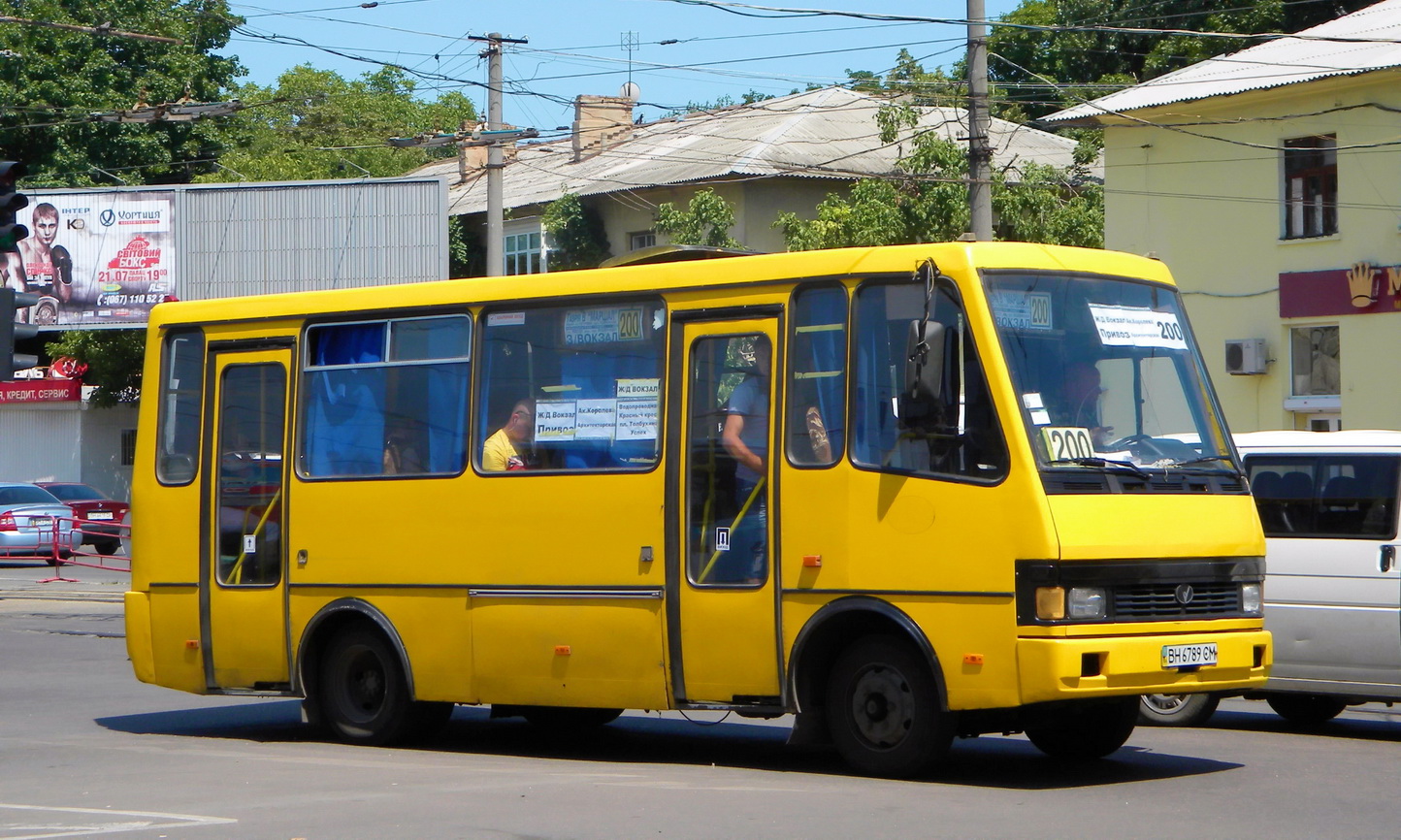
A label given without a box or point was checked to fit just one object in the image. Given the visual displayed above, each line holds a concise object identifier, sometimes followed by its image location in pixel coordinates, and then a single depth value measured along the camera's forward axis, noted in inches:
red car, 1451.8
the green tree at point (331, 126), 2215.4
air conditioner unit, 1184.8
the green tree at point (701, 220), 1599.4
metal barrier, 1302.9
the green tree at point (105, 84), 1854.1
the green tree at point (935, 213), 1317.7
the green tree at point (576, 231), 1828.2
